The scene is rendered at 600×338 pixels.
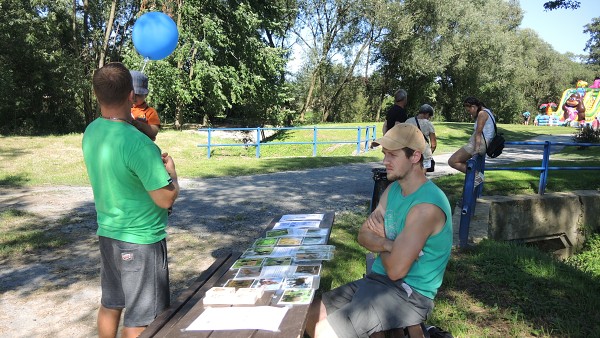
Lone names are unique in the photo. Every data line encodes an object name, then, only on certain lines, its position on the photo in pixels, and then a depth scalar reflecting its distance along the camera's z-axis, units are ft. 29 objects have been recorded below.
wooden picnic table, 6.83
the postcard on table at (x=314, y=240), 11.55
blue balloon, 20.20
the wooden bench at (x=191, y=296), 7.52
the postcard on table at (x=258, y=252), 10.87
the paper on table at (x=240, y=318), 7.03
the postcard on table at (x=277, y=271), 9.34
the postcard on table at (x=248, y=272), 9.48
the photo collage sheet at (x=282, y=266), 8.09
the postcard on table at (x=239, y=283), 8.87
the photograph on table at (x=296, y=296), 7.84
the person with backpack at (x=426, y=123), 21.68
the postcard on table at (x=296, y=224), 13.37
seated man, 8.23
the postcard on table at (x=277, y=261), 10.11
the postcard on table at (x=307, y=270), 9.29
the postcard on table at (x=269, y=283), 8.60
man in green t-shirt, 7.74
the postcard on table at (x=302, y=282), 8.58
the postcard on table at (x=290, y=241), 11.62
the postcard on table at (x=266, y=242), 11.76
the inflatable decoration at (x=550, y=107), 144.25
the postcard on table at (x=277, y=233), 12.55
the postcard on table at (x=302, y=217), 14.30
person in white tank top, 20.74
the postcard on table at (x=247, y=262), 10.20
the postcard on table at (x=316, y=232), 12.28
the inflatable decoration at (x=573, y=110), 91.60
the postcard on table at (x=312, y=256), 10.27
